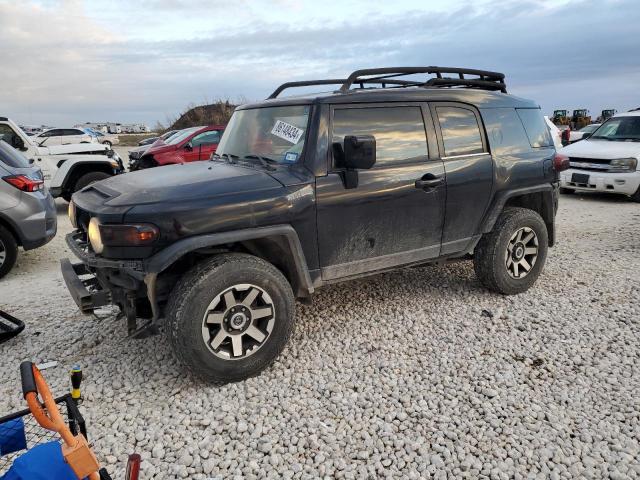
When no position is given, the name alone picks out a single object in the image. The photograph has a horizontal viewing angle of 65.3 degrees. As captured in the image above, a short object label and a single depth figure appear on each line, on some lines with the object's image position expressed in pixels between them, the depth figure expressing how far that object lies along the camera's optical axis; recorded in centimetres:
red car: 1205
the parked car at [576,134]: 2071
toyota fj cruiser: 312
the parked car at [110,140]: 3344
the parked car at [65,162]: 976
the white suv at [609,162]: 1003
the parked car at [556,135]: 1250
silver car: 586
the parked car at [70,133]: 2427
